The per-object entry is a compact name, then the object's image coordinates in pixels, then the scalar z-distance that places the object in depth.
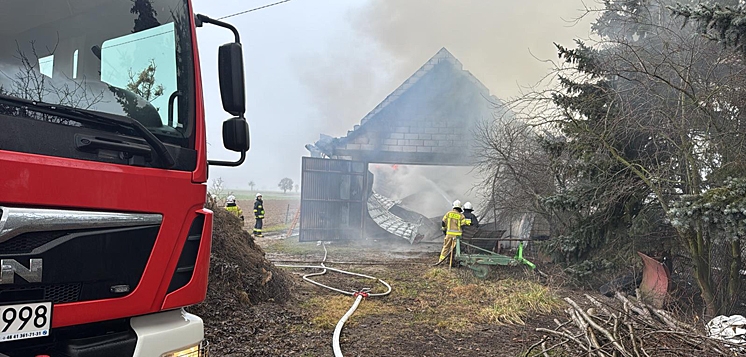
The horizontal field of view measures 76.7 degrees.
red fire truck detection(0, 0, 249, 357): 1.64
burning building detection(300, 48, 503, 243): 15.19
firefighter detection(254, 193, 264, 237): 14.44
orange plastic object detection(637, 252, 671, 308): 6.06
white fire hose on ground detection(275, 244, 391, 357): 4.39
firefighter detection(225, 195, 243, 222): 11.03
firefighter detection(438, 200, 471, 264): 9.55
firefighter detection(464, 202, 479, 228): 10.70
